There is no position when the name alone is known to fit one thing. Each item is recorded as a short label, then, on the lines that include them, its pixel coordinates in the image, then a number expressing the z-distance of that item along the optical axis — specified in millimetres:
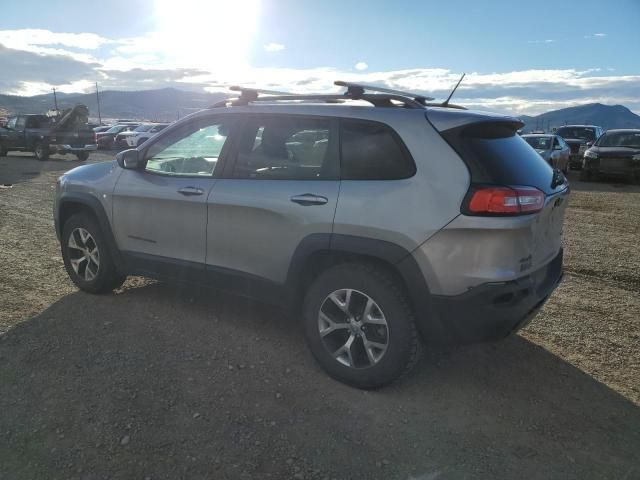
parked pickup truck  20109
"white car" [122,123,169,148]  28423
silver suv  2727
